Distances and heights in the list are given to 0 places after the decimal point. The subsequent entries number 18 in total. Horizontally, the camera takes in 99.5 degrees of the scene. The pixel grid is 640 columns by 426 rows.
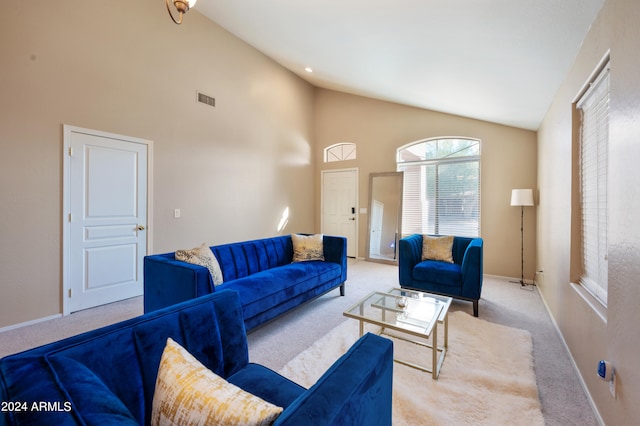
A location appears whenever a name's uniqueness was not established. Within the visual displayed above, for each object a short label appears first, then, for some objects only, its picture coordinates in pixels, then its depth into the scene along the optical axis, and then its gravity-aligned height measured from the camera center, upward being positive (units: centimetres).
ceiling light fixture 183 +142
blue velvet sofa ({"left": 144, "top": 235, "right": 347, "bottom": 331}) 215 -63
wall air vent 415 +178
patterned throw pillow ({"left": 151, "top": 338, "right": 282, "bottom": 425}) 65 -48
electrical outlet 138 -89
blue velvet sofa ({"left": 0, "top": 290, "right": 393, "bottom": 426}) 64 -49
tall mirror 548 -4
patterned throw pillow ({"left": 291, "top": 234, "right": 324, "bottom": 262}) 354 -45
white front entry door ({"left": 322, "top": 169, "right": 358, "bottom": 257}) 606 +22
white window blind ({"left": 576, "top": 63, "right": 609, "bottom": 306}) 178 +24
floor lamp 392 +26
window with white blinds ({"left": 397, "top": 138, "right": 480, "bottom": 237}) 475 +52
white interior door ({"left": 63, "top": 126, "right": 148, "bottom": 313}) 302 -5
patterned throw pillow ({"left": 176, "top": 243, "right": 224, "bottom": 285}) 233 -40
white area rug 158 -115
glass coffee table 190 -79
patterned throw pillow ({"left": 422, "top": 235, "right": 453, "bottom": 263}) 353 -45
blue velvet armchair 296 -66
